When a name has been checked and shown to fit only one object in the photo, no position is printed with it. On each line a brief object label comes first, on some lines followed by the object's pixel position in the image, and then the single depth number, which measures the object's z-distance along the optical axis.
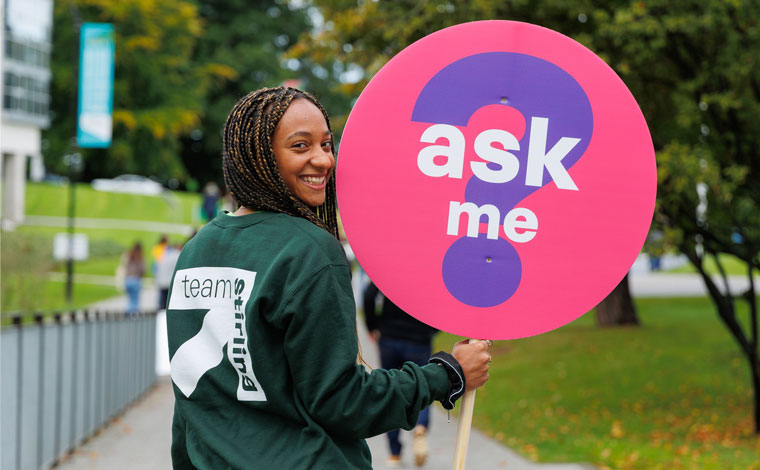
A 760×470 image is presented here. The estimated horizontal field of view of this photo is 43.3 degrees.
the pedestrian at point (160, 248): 19.50
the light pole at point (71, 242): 24.20
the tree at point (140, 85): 43.09
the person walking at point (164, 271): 16.59
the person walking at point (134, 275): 19.84
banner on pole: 23.02
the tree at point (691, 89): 8.25
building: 39.34
